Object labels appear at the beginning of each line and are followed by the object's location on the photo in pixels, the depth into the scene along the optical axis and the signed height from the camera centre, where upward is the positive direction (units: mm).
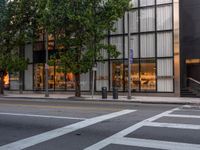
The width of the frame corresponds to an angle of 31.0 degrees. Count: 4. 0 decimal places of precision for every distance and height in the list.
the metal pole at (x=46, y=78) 28686 -279
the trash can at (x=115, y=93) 25500 -1291
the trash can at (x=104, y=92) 26172 -1283
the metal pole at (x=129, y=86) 25319 -801
